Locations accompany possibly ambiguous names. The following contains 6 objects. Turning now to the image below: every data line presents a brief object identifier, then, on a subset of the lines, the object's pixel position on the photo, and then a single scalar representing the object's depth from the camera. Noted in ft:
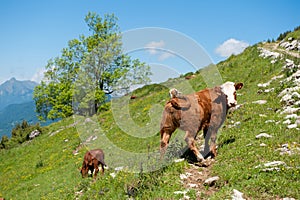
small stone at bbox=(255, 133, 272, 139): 34.73
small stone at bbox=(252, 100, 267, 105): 52.33
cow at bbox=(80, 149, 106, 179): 42.52
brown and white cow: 30.40
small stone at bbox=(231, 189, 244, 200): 21.17
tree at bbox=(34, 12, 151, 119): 131.54
